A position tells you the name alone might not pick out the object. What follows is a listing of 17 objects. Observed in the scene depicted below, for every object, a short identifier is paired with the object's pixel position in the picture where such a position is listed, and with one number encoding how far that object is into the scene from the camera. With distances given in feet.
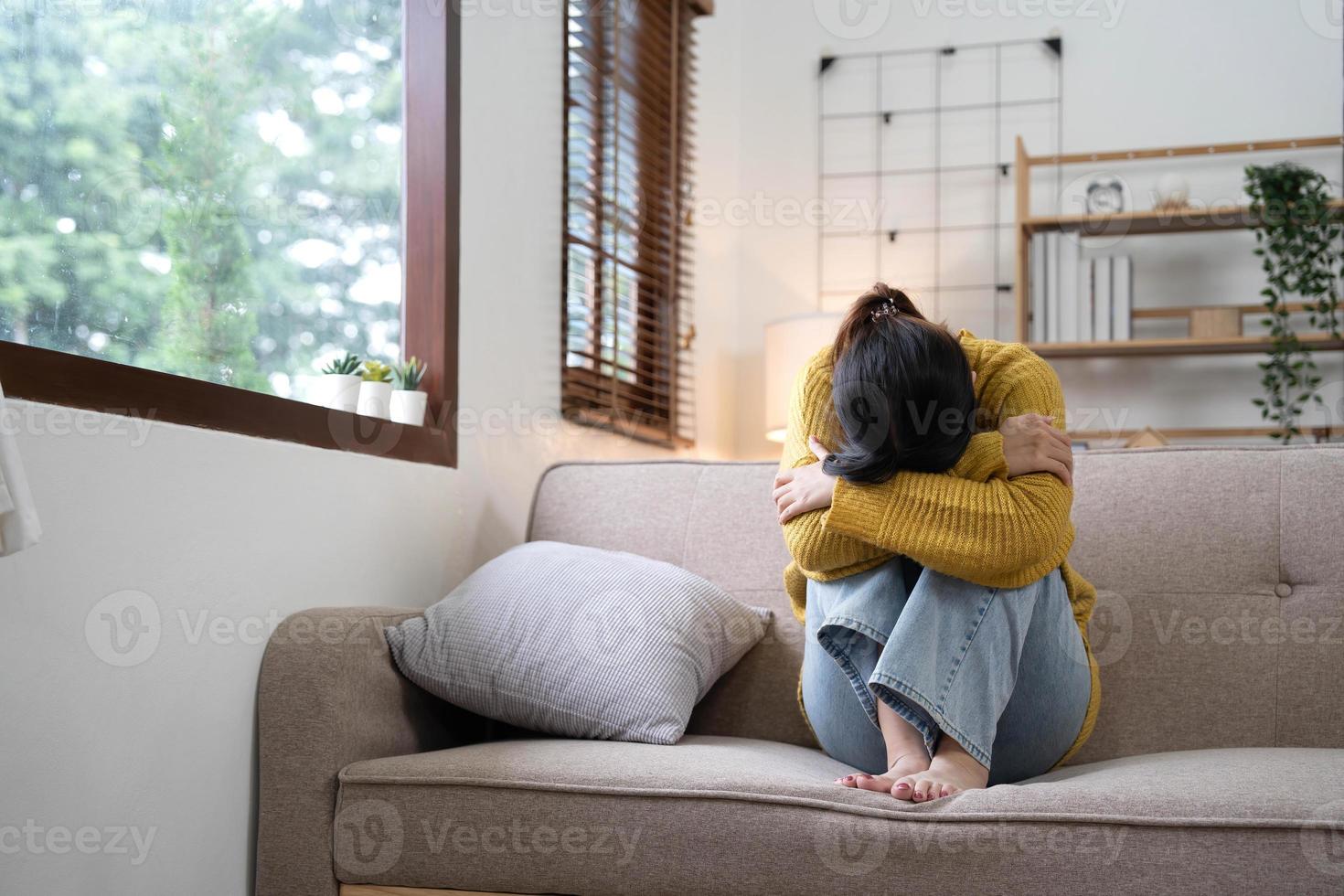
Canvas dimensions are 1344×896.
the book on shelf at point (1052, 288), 11.39
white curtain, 3.08
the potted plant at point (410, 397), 6.72
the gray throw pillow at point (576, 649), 5.35
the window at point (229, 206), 4.74
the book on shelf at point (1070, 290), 11.38
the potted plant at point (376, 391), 6.48
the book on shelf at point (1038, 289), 11.47
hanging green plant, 10.64
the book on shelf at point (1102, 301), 11.35
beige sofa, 4.10
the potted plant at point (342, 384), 6.36
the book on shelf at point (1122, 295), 11.32
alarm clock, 11.68
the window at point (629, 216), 9.27
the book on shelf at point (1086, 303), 11.35
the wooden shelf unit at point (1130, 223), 11.18
